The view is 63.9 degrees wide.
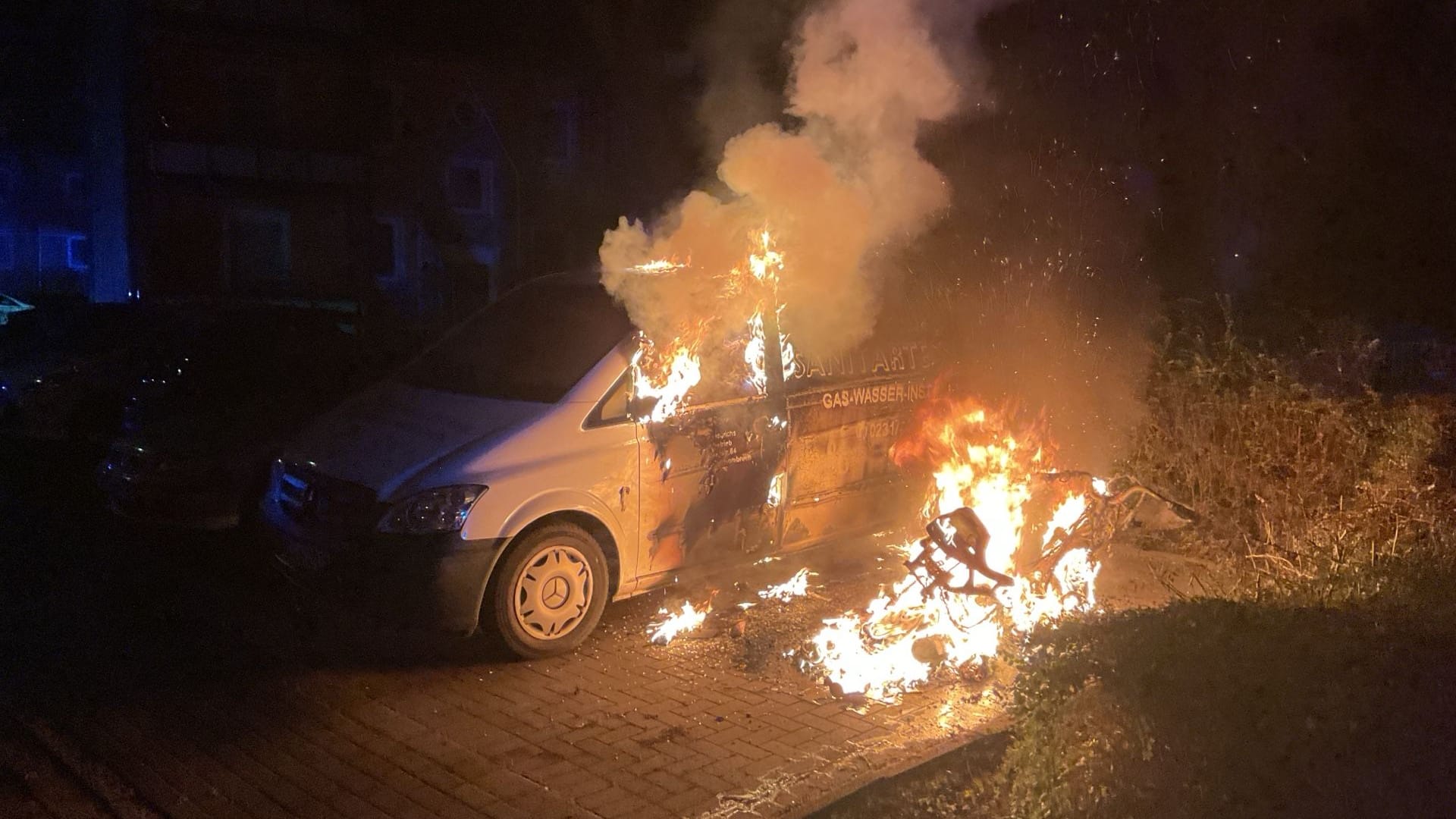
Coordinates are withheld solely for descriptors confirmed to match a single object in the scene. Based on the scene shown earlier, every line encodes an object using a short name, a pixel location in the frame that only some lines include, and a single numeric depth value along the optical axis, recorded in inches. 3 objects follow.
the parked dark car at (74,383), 445.1
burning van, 223.1
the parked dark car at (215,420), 300.7
